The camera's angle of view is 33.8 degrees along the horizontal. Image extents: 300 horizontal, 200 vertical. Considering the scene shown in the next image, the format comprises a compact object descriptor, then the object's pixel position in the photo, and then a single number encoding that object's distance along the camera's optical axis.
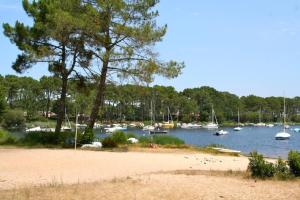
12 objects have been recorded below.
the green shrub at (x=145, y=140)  30.38
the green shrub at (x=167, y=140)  30.47
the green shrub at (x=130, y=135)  32.59
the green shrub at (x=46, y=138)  29.97
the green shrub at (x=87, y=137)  27.86
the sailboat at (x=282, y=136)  79.75
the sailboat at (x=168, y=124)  126.19
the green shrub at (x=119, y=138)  28.81
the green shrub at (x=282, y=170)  13.85
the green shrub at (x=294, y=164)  14.14
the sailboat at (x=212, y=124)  132.12
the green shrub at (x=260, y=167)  13.95
